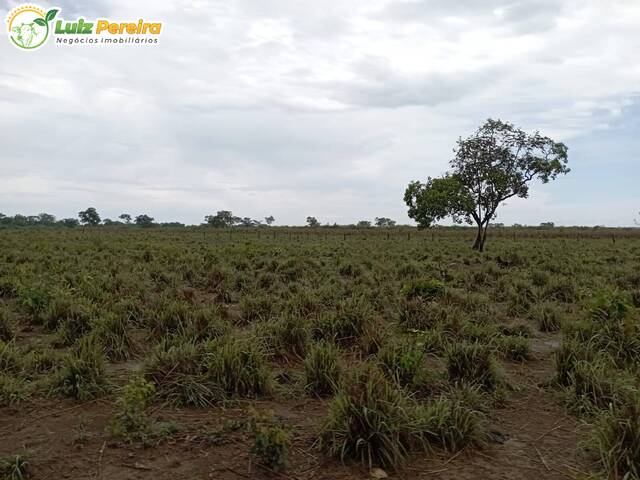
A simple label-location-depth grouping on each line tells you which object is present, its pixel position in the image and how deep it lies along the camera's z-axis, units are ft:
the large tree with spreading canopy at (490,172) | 92.27
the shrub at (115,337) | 19.98
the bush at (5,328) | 22.22
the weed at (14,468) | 10.66
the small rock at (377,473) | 10.96
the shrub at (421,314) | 24.38
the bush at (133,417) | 12.50
